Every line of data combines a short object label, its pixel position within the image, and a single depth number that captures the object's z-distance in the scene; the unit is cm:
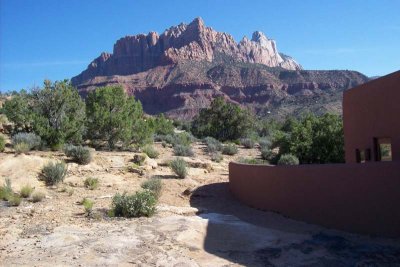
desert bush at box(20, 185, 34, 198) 1415
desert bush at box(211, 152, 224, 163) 2609
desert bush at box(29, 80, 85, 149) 2260
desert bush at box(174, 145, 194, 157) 2652
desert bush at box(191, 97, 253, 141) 4438
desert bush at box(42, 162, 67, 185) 1594
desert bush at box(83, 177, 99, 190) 1622
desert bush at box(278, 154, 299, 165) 2272
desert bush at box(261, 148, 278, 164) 2791
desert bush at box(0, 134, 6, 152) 1894
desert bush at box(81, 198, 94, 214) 1220
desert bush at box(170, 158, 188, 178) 1927
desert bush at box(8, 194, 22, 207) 1309
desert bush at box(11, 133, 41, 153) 1951
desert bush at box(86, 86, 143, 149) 2486
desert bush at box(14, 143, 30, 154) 1812
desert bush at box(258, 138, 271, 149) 3560
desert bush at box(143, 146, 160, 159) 2378
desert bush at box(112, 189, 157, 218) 1217
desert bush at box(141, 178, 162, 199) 1554
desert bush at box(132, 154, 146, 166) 2089
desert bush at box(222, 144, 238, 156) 3035
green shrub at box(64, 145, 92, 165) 1891
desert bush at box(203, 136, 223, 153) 2987
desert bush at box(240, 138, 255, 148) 3759
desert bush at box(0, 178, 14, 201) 1370
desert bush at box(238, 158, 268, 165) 2320
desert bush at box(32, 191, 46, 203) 1368
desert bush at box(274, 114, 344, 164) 2338
